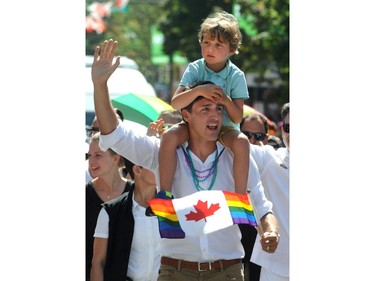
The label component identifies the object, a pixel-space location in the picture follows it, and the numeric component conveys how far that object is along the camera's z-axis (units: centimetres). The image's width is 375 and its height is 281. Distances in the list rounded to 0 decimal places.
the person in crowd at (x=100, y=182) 1280
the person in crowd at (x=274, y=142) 1694
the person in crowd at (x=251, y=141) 1350
